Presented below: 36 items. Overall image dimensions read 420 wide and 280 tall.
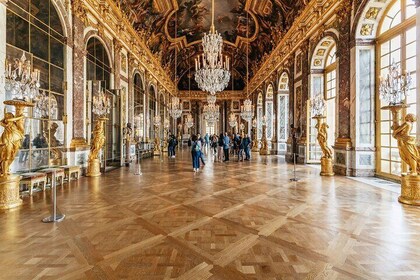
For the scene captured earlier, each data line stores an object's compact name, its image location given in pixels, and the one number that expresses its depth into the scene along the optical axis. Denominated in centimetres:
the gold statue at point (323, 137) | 824
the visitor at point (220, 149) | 1305
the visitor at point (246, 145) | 1325
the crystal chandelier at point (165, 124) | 2127
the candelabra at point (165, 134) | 2078
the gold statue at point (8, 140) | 464
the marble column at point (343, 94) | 820
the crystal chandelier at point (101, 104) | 815
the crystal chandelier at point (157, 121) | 1714
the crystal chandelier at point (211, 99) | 1791
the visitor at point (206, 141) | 2344
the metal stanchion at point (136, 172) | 876
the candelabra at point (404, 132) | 477
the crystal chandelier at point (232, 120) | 2360
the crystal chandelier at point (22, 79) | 453
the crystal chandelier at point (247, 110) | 1787
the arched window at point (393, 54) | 656
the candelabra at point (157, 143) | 1719
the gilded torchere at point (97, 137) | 816
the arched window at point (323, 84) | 1050
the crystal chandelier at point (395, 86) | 493
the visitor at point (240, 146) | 1347
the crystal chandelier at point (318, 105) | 829
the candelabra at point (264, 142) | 1750
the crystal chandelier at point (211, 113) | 1941
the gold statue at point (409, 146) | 489
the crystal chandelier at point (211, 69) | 851
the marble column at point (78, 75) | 795
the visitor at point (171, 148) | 1591
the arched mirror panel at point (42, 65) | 612
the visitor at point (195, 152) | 939
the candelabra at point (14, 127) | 454
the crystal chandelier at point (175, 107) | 1606
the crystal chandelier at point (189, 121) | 2541
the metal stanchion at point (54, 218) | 384
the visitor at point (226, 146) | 1284
